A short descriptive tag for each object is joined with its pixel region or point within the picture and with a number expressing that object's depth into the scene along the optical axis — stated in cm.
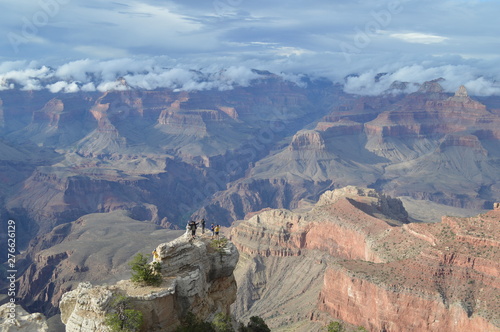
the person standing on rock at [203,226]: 5078
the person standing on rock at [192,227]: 4680
